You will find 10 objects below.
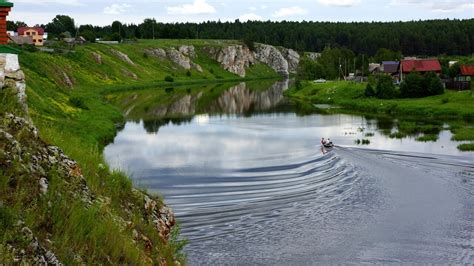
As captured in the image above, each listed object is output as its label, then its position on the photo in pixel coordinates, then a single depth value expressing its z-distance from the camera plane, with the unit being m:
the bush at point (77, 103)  67.12
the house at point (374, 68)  144.18
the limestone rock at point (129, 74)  137.21
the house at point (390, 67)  128.16
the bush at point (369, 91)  98.19
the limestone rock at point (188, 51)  191.82
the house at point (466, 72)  104.60
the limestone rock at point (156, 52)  174.94
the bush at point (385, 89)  94.06
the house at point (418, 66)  116.25
